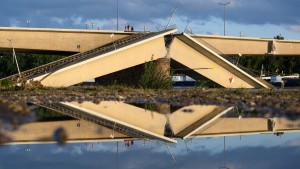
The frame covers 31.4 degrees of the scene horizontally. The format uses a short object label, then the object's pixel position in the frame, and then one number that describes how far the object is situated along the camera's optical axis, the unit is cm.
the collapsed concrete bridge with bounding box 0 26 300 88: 4294
